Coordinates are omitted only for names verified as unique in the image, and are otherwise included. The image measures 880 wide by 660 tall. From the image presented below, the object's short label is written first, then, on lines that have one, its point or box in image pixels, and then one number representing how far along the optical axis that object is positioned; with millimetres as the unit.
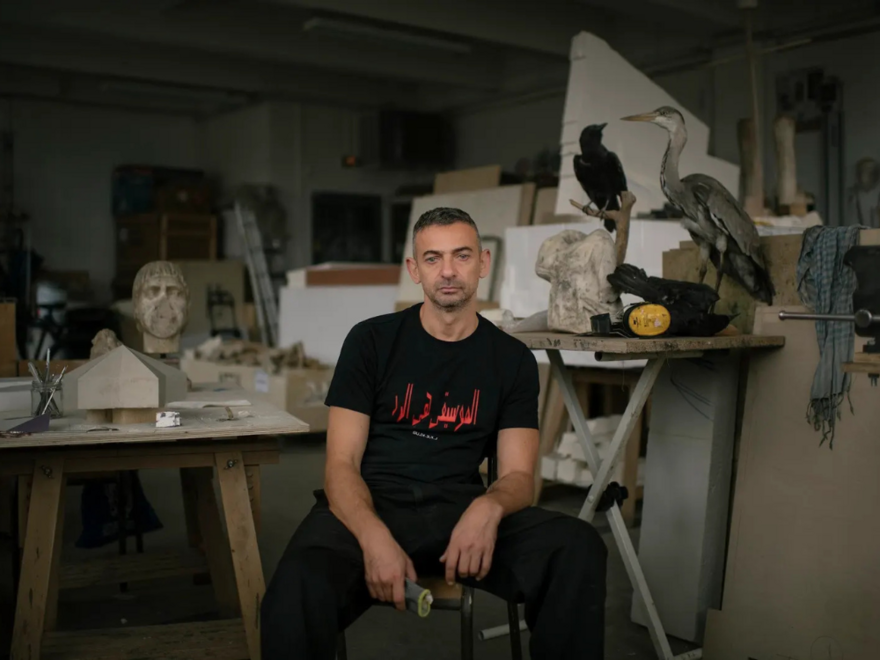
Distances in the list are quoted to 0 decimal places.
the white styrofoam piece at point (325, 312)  6680
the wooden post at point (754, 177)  4504
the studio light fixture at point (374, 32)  7691
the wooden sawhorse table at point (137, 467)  2229
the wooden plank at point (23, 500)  2344
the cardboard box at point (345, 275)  6938
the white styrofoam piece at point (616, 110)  4246
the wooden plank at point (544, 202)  5812
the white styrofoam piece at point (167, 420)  2297
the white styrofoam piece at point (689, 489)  2832
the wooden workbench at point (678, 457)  2586
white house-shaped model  2350
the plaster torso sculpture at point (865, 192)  6812
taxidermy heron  2809
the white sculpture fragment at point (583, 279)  2740
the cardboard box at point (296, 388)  5945
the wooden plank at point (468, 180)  6492
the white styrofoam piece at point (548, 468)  4565
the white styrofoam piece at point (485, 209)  6023
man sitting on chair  1847
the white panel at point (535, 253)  4207
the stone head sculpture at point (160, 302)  3059
